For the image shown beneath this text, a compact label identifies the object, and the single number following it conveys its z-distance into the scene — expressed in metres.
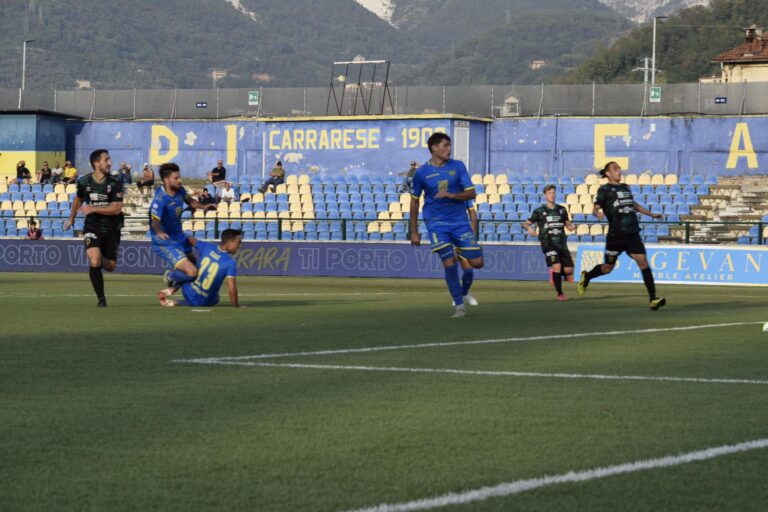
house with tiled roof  86.25
